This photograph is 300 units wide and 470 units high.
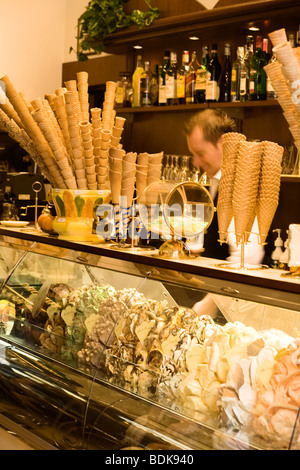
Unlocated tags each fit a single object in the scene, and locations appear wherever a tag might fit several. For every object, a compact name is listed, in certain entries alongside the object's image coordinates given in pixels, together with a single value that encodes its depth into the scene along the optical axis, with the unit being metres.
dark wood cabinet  3.75
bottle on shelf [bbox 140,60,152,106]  4.49
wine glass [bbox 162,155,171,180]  4.19
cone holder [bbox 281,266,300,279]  1.53
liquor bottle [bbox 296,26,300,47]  3.62
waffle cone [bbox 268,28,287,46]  1.49
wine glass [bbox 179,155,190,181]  4.12
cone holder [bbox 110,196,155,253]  2.05
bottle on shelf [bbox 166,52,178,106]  4.26
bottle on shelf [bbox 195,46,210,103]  4.07
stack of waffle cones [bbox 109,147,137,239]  2.11
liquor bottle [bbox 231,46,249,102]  3.88
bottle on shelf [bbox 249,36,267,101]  3.84
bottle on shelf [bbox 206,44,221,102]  4.00
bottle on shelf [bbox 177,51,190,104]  4.20
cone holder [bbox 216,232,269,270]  1.68
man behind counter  3.52
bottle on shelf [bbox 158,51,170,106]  4.34
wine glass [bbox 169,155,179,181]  4.15
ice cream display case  1.43
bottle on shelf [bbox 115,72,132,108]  4.69
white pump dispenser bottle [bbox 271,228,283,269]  3.72
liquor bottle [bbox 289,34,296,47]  3.63
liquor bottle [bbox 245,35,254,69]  3.88
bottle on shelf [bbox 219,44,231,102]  4.01
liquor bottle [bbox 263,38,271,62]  3.83
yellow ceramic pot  2.25
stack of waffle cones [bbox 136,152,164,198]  2.14
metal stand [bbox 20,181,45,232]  2.64
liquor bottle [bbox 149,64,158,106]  4.45
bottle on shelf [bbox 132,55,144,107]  4.56
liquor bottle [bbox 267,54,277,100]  3.72
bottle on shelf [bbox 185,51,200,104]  4.14
